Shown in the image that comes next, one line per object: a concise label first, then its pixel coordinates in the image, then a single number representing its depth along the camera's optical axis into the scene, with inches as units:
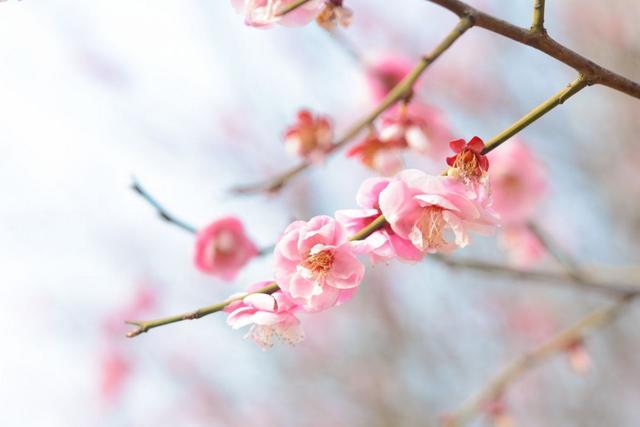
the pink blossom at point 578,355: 38.2
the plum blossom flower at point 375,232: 26.7
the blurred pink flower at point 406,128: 32.4
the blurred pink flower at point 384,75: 40.0
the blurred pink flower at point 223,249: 32.4
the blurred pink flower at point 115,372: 118.0
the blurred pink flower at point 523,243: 47.2
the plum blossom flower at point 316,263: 26.9
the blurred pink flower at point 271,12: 27.5
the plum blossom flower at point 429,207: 26.6
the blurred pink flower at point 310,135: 33.7
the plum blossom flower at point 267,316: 27.0
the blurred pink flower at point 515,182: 43.9
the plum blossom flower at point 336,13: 28.1
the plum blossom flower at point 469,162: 26.6
